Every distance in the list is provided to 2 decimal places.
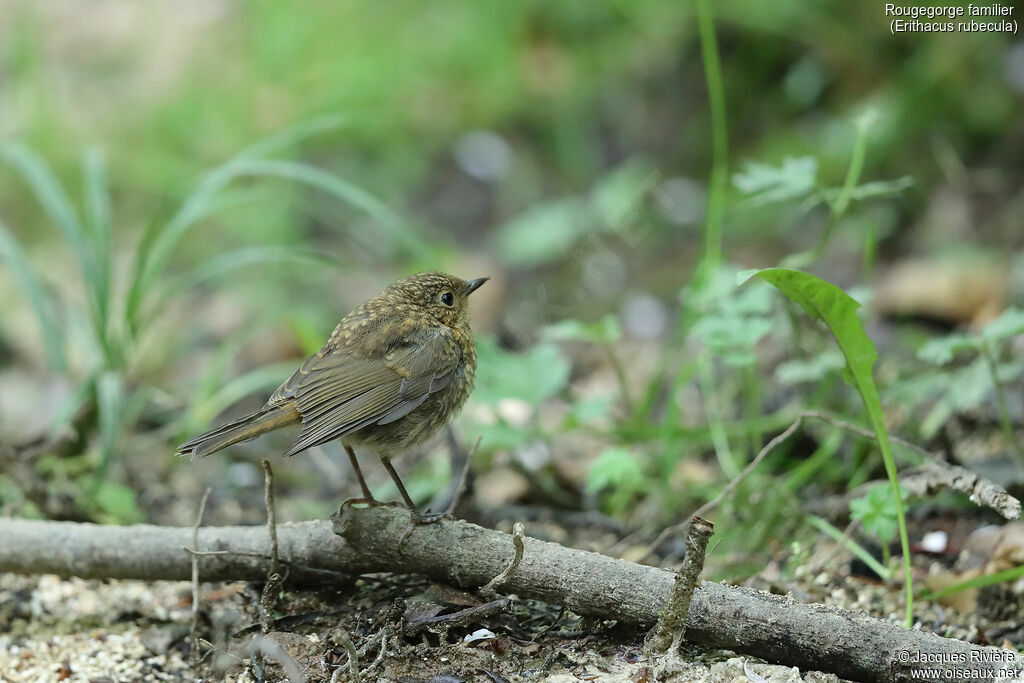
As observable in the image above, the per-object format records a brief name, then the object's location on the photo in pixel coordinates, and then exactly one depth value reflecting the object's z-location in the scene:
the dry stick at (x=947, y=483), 4.39
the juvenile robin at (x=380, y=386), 5.50
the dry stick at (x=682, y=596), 3.85
